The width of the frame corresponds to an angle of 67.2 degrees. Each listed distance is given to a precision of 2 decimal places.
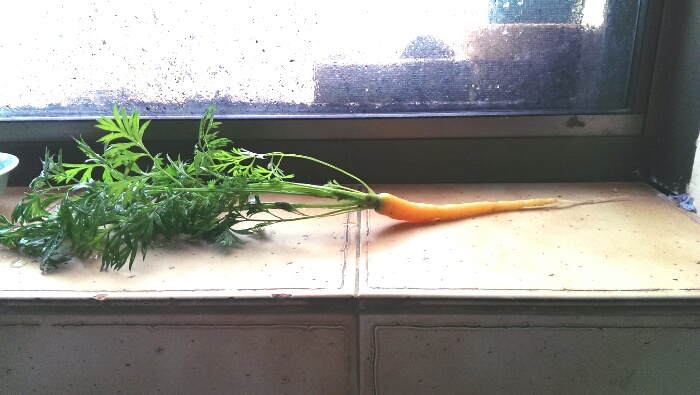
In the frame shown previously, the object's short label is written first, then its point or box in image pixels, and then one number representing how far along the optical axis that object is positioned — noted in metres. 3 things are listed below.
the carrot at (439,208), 0.74
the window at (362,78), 0.83
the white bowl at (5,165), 0.76
